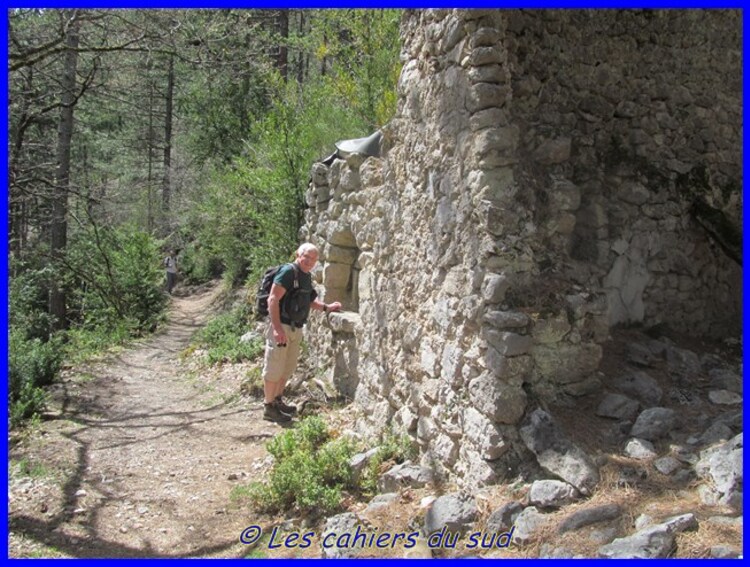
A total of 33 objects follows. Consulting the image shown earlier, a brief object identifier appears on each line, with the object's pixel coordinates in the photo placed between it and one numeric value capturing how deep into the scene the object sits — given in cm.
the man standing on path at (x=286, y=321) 524
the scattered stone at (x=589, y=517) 283
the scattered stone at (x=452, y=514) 318
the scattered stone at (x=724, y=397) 371
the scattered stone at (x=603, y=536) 270
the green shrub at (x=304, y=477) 380
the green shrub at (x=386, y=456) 402
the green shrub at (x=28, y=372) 570
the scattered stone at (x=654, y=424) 336
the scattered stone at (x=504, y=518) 303
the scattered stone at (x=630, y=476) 305
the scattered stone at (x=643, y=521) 269
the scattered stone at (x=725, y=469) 278
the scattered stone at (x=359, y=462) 413
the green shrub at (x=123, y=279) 1091
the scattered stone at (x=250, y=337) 811
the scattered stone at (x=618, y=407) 355
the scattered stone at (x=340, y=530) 325
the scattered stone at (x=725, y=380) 387
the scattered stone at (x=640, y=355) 402
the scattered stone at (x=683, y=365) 396
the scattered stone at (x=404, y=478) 386
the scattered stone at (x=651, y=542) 248
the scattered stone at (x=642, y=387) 371
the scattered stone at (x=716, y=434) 322
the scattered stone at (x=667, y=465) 308
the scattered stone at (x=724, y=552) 239
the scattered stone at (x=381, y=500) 367
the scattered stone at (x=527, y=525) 288
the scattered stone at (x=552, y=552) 268
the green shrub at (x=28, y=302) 972
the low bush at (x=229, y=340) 764
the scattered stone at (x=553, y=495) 303
